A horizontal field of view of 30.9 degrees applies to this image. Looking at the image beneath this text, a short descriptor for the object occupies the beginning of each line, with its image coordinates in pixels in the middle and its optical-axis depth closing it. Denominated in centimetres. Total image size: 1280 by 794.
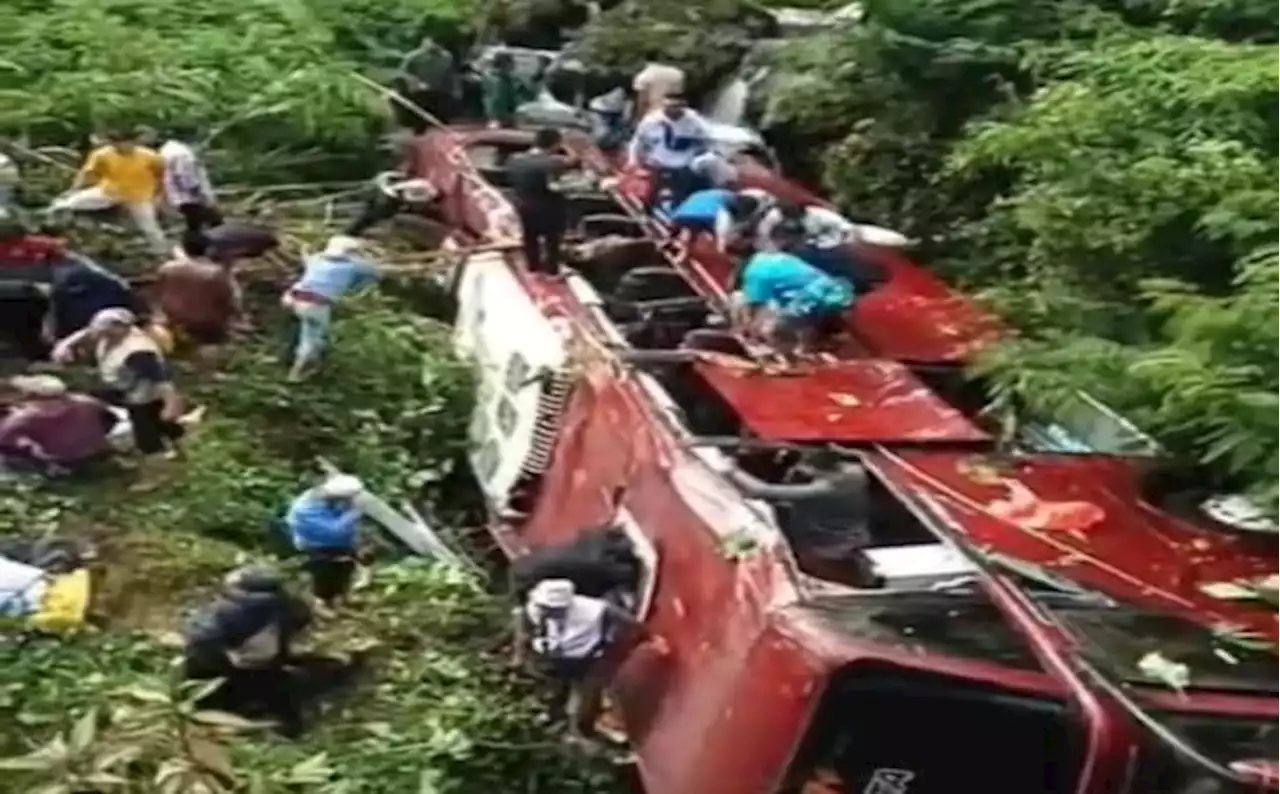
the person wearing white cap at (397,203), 1492
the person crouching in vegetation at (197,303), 1281
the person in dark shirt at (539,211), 1254
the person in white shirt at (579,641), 900
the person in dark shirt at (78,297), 1251
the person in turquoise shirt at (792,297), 1110
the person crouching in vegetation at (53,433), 1117
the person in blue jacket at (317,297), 1260
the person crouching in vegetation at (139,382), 1159
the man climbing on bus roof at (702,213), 1280
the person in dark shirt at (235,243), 1352
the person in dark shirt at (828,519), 909
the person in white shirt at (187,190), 1408
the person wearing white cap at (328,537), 1045
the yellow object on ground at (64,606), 972
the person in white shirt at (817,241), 1191
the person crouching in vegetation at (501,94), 1692
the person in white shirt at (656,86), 1558
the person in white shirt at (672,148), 1376
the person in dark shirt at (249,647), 930
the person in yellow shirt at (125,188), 1392
